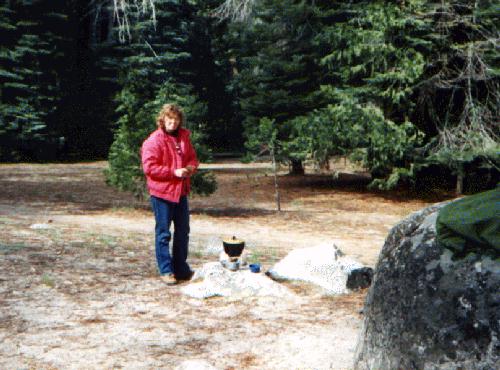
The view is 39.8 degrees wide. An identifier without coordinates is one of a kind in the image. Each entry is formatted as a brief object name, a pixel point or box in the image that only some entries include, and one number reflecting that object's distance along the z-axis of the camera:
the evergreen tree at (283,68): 18.89
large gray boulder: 3.70
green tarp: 3.76
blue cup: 6.93
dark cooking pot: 6.93
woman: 7.10
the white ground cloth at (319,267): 7.00
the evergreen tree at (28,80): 26.75
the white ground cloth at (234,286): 6.67
